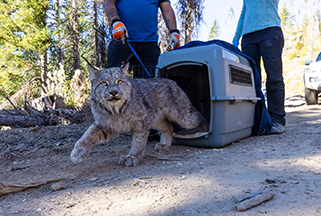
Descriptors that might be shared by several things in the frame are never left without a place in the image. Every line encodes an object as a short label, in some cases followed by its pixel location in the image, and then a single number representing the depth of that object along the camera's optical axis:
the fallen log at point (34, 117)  5.22
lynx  2.73
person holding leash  3.87
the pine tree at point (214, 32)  59.28
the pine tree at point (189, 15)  10.91
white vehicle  8.47
